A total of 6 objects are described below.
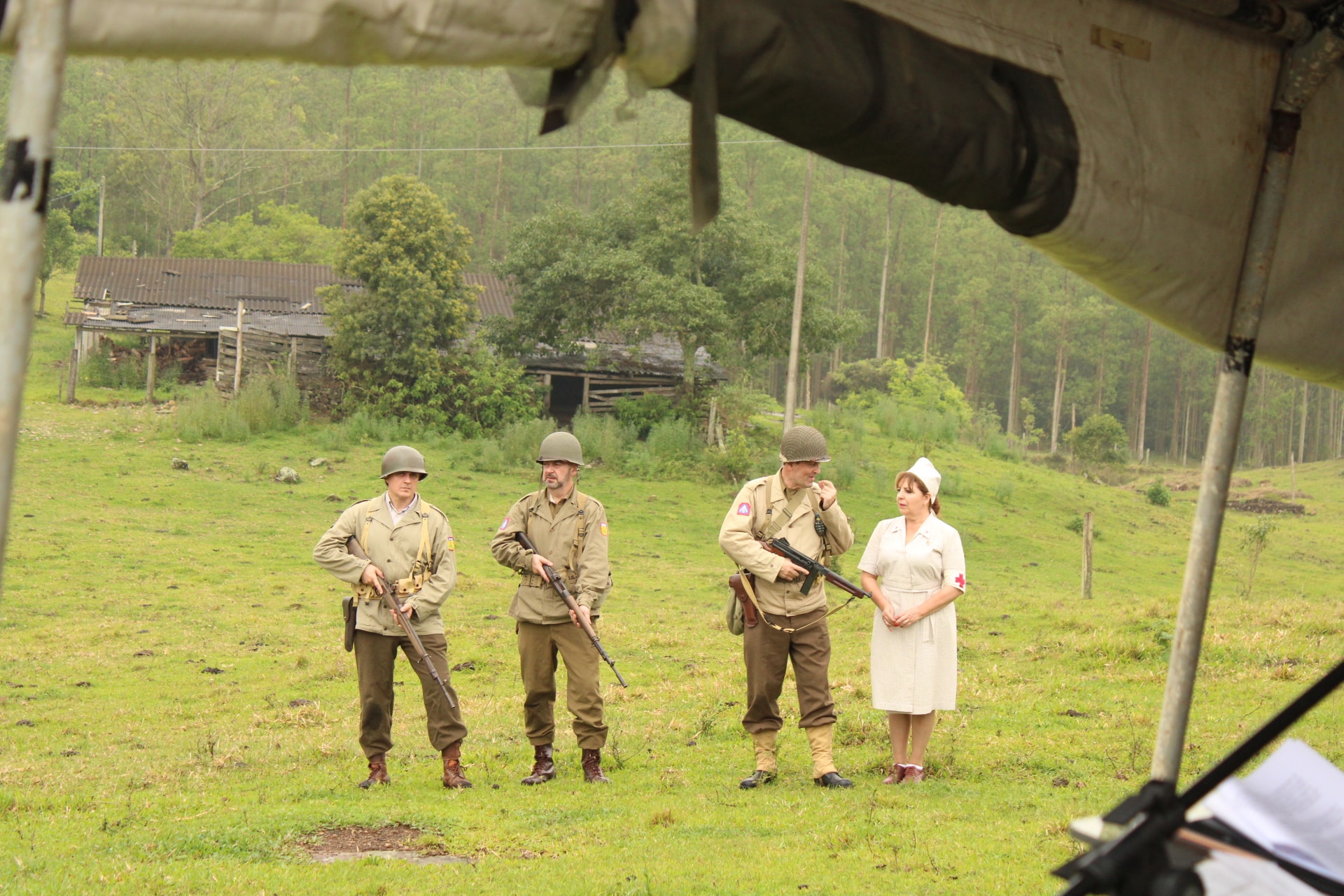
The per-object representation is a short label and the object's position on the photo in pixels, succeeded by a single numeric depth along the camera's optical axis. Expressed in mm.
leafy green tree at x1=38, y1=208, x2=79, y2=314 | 50344
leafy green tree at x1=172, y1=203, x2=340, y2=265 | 55125
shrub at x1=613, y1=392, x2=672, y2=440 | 32906
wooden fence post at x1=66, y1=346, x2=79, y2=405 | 34750
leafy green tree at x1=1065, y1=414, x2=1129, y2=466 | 44781
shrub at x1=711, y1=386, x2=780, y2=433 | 32500
